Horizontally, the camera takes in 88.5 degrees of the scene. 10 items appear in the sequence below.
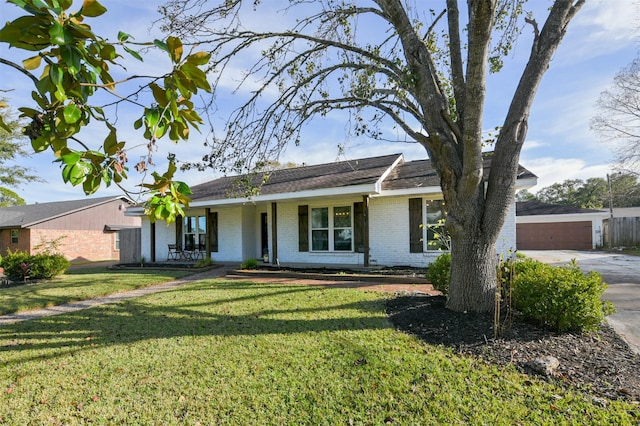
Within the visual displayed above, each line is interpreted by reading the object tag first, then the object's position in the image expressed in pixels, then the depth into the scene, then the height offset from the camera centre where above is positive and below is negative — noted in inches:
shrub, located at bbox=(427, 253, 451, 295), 250.1 -43.4
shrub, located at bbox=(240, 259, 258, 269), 498.6 -66.0
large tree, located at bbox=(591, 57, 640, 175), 876.0 +320.4
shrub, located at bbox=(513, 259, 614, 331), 171.6 -45.3
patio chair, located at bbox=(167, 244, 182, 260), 649.6 -60.1
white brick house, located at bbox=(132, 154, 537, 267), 450.6 +2.2
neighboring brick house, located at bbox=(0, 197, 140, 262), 879.7 -3.8
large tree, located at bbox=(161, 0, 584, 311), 195.0 +95.2
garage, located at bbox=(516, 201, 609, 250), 919.0 -34.1
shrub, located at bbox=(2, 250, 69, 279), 473.1 -59.5
